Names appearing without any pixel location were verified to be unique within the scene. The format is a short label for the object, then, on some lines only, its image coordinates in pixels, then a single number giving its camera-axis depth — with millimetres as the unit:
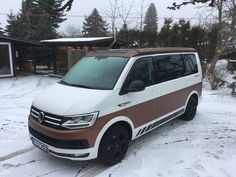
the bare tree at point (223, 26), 9127
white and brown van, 2744
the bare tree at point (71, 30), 32962
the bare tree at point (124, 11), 13075
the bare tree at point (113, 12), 13308
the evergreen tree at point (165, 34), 10409
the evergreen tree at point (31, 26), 17169
